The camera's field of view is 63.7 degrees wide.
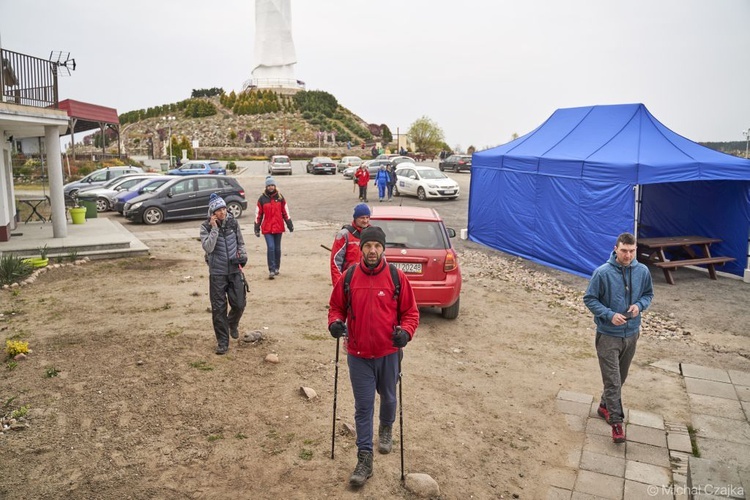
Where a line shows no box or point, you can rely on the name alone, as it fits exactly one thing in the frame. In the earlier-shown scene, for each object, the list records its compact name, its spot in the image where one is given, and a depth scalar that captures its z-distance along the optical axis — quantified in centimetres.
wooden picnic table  1199
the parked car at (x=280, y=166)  4394
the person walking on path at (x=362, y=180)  2569
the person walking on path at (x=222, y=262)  696
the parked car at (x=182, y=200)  1989
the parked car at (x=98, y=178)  2524
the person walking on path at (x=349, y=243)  642
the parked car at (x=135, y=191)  2189
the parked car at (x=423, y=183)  2603
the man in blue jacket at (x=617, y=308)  531
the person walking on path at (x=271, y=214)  1103
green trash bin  1880
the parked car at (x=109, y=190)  2347
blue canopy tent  1160
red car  848
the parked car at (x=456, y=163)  4262
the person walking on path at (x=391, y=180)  2636
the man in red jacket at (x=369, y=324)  443
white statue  7562
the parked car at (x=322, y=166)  4472
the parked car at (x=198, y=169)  3241
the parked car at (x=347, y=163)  4708
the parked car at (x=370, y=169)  4012
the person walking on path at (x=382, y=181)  2561
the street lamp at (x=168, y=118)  7336
